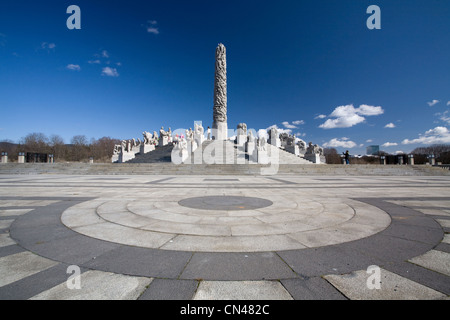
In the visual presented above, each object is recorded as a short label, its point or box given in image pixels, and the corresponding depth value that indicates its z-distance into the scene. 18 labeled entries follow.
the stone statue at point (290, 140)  39.06
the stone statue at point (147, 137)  38.94
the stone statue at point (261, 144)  28.27
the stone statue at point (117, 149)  36.28
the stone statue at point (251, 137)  33.69
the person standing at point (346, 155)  27.17
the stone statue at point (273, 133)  41.03
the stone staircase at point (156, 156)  29.83
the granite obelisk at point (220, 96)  46.03
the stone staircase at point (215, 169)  20.67
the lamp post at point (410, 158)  28.78
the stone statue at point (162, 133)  40.81
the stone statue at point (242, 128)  39.28
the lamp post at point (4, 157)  27.60
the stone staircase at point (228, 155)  27.43
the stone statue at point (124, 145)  35.55
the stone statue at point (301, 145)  38.75
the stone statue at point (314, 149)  34.80
